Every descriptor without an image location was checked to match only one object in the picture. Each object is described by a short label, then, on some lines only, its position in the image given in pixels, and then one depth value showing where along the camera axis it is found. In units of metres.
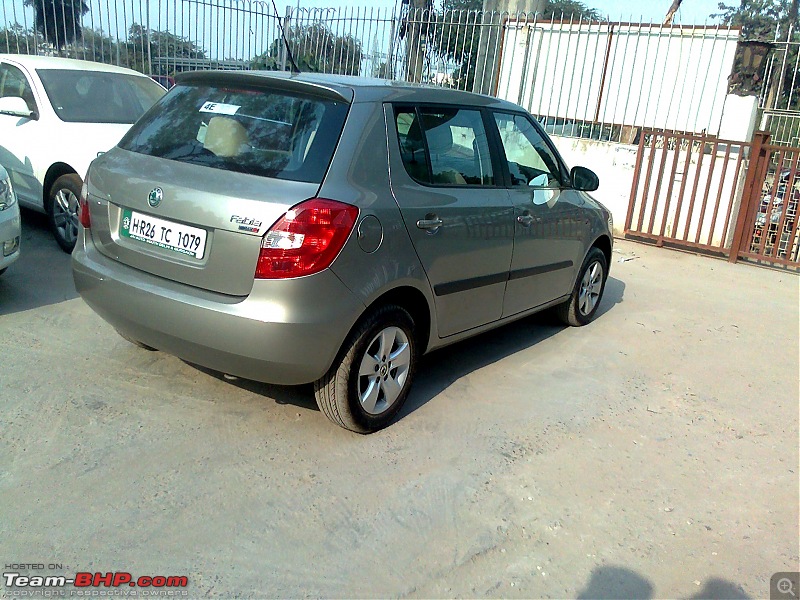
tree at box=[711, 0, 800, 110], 9.94
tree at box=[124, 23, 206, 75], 11.00
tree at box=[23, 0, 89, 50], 9.91
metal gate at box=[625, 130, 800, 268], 9.28
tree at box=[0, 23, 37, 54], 9.73
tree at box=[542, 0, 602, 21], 30.31
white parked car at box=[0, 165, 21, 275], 5.14
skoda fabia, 3.32
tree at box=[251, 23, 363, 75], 13.09
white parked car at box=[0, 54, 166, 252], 6.49
